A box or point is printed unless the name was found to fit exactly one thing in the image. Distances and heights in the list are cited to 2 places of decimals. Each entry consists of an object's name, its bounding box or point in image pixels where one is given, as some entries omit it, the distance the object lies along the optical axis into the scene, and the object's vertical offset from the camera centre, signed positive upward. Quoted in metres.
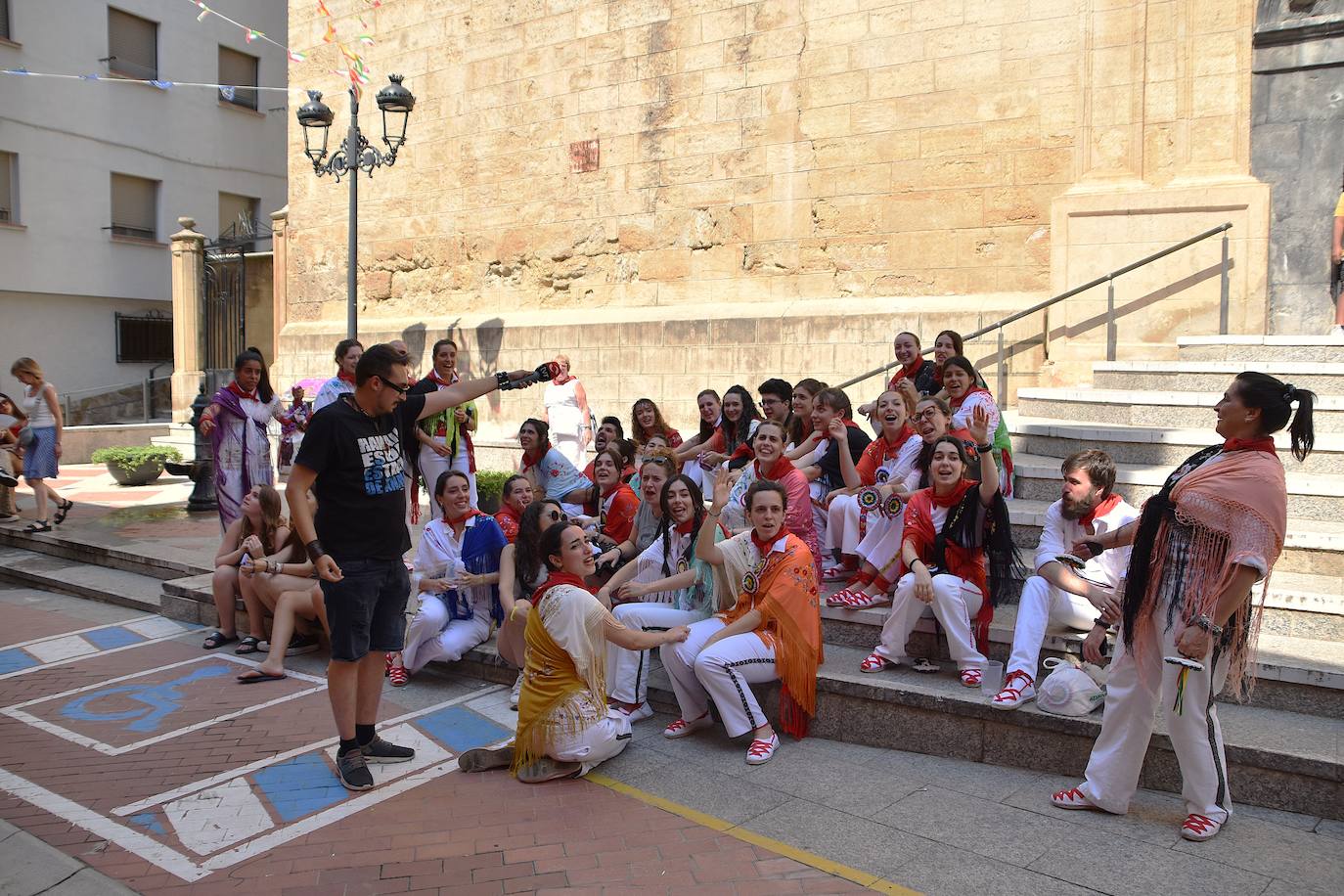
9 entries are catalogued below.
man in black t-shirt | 4.64 -0.63
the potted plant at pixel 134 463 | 14.90 -1.12
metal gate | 21.16 +1.60
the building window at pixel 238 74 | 25.30 +7.51
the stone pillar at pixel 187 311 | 20.84 +1.46
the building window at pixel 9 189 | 21.84 +4.01
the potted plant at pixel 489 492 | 10.33 -1.02
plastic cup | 4.92 -1.35
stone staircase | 4.23 -1.27
